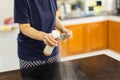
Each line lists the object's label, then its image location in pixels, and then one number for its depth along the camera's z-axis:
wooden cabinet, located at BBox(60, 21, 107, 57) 3.21
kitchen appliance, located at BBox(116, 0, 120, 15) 3.40
